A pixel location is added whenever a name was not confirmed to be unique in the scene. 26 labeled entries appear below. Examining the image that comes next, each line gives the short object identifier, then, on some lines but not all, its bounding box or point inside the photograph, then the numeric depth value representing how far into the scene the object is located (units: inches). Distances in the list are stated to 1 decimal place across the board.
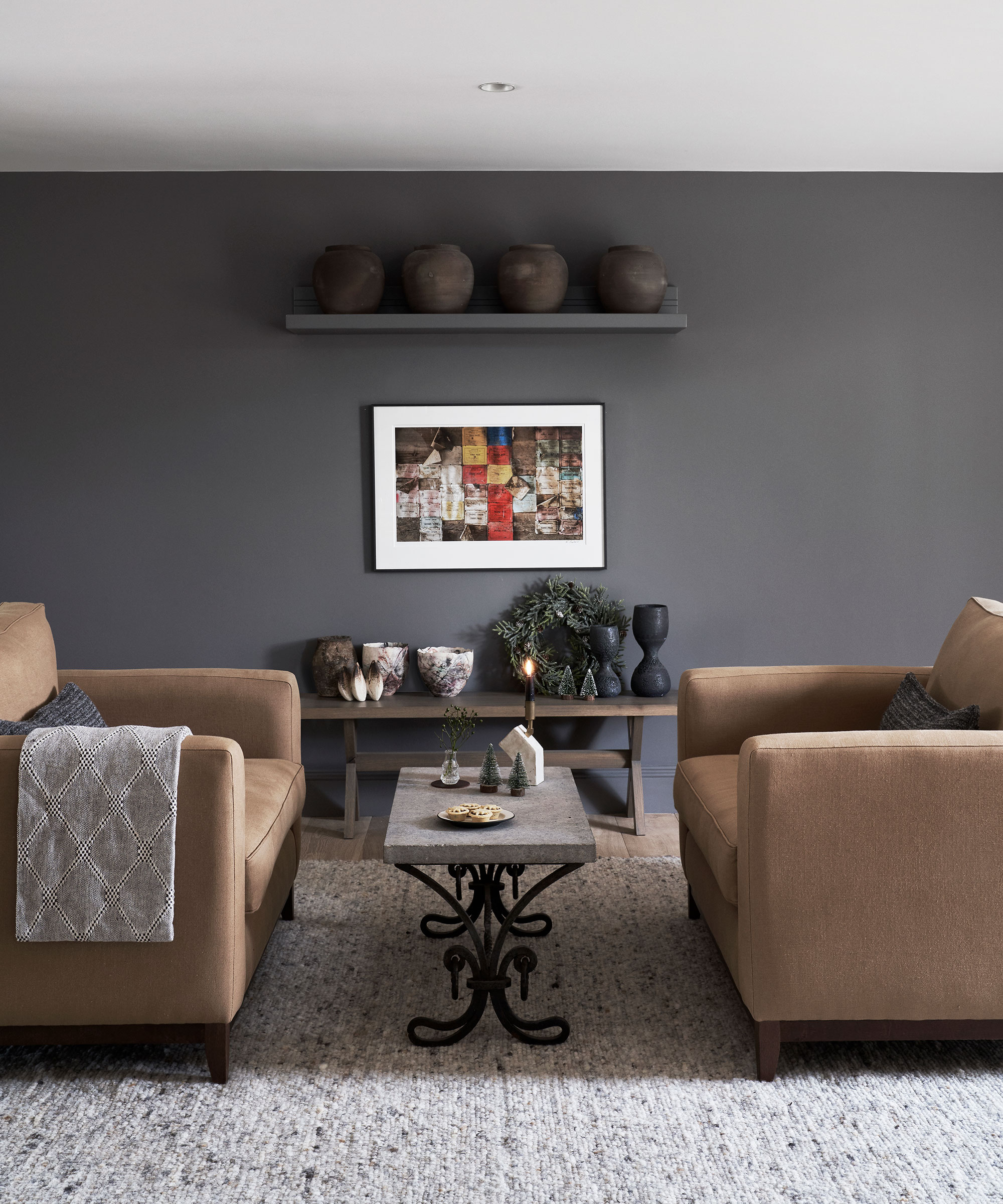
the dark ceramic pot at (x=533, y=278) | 155.3
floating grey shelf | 155.4
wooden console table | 154.2
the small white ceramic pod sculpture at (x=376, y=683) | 159.5
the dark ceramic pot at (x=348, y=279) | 154.7
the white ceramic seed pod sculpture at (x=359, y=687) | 158.2
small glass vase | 105.7
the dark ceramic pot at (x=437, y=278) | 154.7
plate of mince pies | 91.4
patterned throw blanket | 81.6
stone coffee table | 86.4
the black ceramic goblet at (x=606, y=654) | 159.8
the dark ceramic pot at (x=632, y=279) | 156.1
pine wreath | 165.3
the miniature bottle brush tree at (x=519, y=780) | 102.0
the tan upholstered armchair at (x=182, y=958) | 82.8
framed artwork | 165.6
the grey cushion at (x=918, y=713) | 93.5
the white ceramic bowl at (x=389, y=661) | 161.9
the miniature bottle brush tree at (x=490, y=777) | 103.2
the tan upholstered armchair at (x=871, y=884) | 82.2
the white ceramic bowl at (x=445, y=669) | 160.1
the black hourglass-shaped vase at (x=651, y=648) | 159.6
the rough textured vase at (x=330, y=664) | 162.4
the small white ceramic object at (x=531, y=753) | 105.1
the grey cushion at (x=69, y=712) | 98.2
